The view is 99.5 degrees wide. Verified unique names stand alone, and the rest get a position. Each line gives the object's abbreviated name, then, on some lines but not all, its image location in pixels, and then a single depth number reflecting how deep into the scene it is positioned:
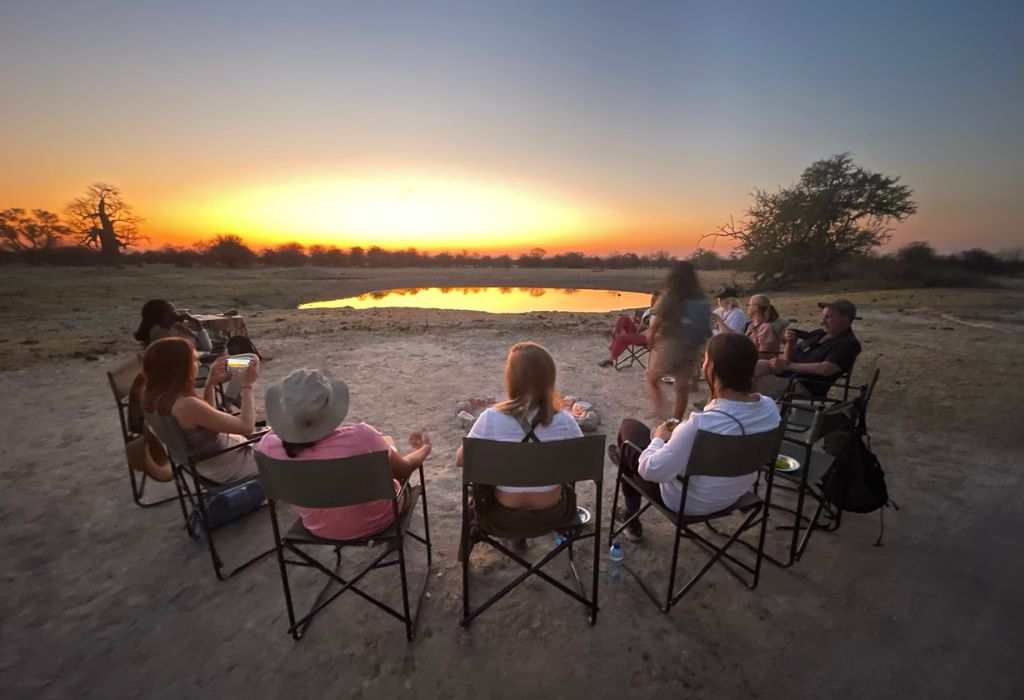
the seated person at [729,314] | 5.64
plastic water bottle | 2.83
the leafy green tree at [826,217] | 26.22
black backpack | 2.90
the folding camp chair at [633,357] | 8.04
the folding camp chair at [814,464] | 2.72
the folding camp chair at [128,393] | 3.37
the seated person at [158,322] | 5.01
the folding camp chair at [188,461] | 2.65
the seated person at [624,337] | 7.80
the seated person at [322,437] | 2.13
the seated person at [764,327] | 5.48
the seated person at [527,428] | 2.33
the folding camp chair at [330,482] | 1.97
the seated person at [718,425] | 2.34
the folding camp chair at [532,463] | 2.06
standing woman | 4.72
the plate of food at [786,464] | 3.10
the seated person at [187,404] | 2.72
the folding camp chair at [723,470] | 2.23
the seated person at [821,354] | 4.41
